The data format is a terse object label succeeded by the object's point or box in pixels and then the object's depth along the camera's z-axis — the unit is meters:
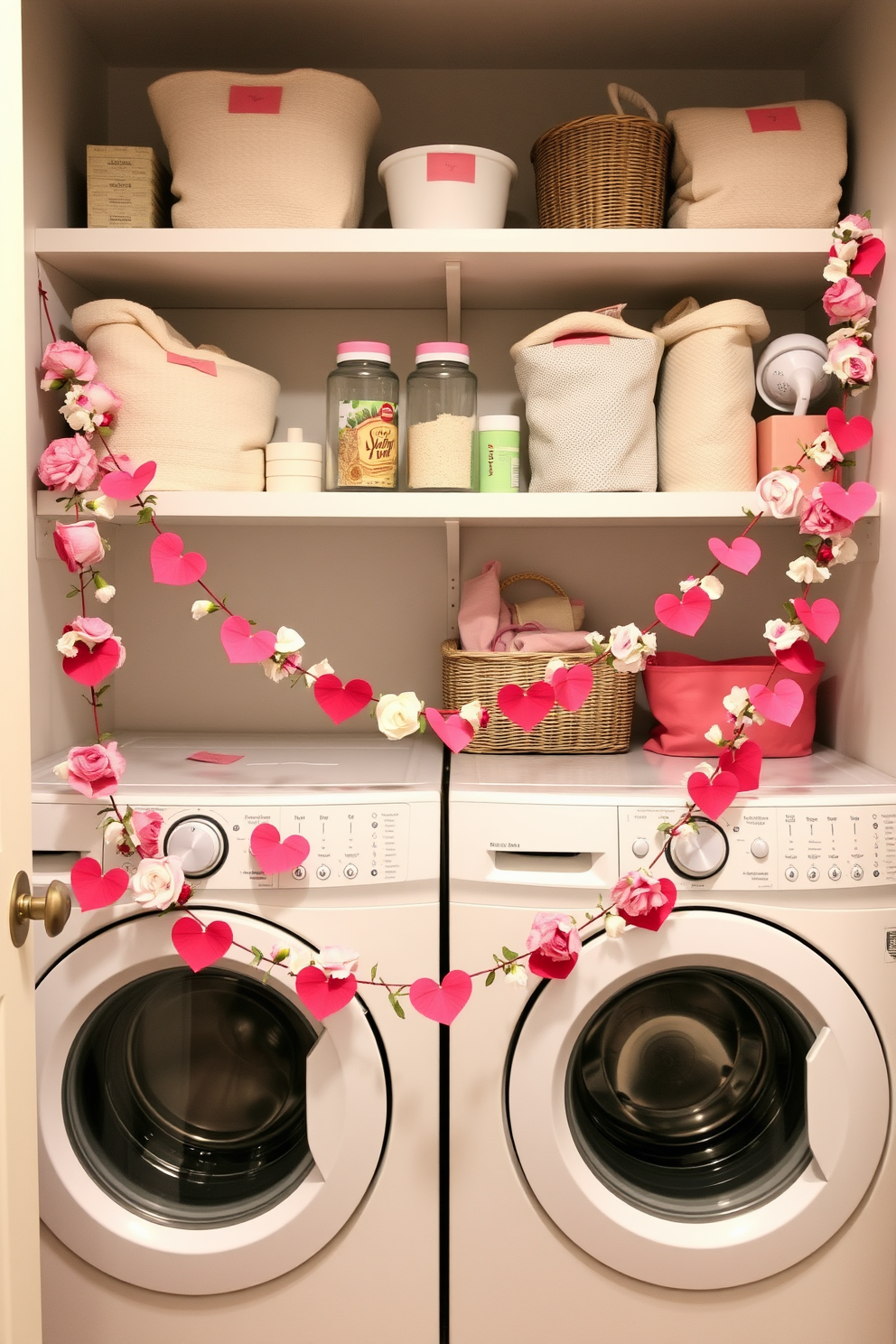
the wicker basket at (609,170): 1.62
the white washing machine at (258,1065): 1.42
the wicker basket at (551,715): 1.70
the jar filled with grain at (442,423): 1.62
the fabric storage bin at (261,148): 1.60
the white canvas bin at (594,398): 1.60
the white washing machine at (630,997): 1.42
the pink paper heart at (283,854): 1.39
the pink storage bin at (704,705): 1.68
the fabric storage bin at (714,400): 1.63
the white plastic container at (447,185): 1.59
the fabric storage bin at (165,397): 1.60
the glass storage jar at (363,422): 1.60
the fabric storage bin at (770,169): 1.62
